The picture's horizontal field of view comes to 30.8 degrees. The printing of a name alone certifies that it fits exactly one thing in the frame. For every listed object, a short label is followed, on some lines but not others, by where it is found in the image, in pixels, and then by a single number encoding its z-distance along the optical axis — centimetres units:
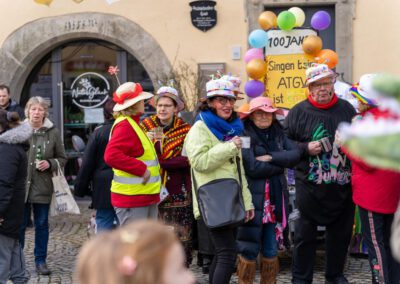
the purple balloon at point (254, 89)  721
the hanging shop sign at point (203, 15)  977
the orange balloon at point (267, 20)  750
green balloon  746
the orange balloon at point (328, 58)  698
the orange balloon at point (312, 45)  710
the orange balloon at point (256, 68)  719
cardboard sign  768
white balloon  757
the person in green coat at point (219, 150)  498
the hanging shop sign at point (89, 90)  1066
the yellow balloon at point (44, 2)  1027
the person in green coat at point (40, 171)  664
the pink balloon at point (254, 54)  732
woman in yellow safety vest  537
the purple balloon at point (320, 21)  754
